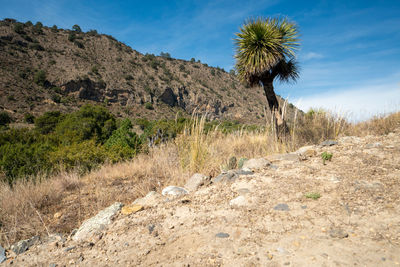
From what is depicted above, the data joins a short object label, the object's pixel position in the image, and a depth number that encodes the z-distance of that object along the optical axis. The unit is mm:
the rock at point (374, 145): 4502
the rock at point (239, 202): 2965
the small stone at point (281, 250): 1986
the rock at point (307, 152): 4602
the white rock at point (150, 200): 3536
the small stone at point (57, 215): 3827
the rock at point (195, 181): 3901
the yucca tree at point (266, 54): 8219
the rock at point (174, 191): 3708
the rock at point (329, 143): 5191
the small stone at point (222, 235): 2343
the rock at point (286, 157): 4485
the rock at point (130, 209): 3298
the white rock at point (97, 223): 2959
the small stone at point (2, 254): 2693
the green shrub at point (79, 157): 6766
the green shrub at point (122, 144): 7736
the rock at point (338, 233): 2060
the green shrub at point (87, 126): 10125
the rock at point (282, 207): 2671
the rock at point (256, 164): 4312
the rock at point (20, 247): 2804
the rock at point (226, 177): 3861
